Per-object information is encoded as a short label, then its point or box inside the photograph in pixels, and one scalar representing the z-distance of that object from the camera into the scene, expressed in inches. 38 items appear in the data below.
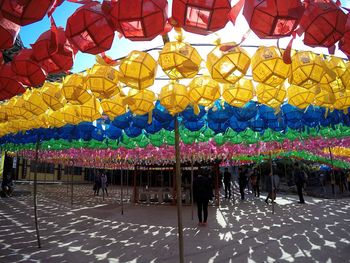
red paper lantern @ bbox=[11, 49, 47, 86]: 119.7
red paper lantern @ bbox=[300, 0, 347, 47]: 82.9
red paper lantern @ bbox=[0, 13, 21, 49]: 86.1
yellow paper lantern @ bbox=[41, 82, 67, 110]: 177.5
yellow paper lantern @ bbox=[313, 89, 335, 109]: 171.6
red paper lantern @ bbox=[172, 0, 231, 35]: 75.9
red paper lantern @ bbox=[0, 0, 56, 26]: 70.6
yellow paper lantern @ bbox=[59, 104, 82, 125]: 210.6
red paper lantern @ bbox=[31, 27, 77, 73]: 103.1
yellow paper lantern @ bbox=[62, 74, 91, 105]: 160.0
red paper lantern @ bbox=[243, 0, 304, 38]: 75.2
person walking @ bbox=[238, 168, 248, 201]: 632.4
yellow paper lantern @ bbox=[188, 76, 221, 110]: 165.8
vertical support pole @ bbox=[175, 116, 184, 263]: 128.0
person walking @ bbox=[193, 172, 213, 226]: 331.3
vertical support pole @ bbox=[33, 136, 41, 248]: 250.2
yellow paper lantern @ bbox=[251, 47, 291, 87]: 122.8
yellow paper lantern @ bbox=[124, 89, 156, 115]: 181.2
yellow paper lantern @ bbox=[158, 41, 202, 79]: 121.3
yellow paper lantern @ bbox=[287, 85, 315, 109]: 170.4
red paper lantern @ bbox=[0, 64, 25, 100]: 132.3
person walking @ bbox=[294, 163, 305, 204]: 548.9
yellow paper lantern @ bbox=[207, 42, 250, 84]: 119.3
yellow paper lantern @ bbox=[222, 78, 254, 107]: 166.2
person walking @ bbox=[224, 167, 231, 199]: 660.3
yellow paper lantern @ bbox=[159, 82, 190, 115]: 172.6
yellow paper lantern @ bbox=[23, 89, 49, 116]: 188.5
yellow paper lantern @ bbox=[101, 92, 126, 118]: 193.6
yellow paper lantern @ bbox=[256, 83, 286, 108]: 171.3
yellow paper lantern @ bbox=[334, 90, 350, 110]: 182.2
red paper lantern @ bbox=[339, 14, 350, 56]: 95.3
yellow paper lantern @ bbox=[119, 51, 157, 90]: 129.3
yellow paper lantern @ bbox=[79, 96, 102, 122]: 200.8
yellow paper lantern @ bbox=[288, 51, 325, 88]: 124.0
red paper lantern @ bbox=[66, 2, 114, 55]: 90.6
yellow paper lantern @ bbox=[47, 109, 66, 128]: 221.0
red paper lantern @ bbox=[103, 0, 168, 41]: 78.8
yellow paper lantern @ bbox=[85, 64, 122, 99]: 145.2
